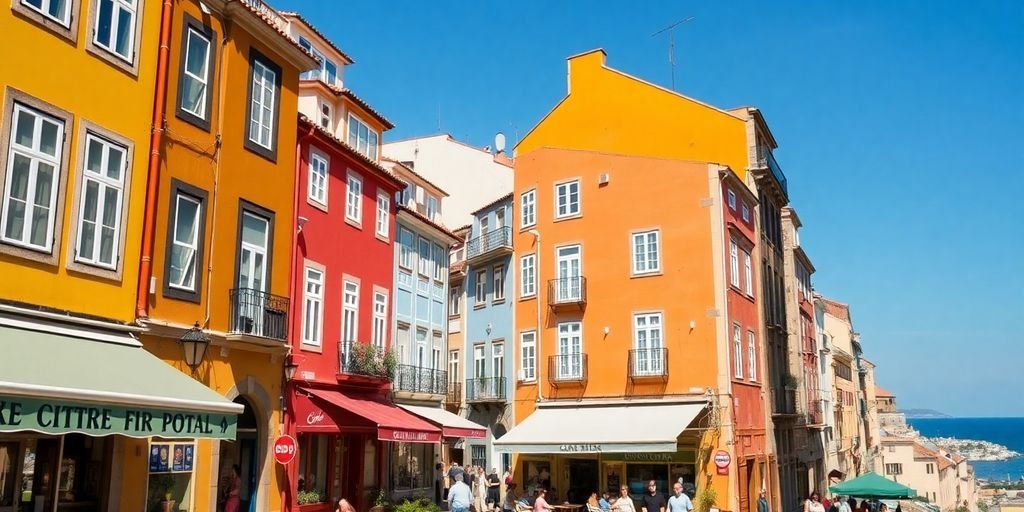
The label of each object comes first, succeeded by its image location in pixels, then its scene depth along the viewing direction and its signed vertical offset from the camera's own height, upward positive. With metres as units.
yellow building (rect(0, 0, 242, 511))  11.86 +2.44
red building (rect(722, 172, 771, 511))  29.48 +2.99
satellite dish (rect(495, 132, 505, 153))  48.03 +15.54
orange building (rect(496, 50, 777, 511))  28.02 +4.47
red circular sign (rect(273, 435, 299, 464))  17.00 -0.52
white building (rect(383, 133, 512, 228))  43.53 +12.86
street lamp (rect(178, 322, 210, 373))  15.22 +1.36
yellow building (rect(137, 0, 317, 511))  15.57 +3.85
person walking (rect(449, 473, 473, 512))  19.09 -1.60
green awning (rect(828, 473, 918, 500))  23.42 -1.65
